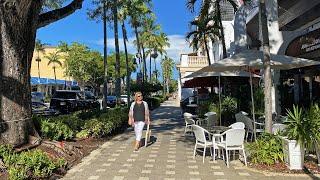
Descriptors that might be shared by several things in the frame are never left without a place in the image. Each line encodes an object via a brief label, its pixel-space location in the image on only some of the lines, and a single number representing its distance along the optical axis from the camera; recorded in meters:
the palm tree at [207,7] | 10.11
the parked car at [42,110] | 11.36
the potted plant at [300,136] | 4.57
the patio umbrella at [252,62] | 5.62
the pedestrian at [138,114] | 6.49
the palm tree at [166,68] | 55.67
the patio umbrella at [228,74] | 7.43
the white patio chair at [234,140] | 4.99
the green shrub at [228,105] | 9.28
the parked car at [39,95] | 25.65
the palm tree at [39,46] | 42.46
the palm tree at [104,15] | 11.43
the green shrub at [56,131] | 6.05
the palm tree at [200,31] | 13.48
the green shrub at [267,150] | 4.85
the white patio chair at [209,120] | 7.60
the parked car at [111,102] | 22.79
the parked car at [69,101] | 16.22
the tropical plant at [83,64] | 38.84
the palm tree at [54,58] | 44.56
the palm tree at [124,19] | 12.86
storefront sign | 8.29
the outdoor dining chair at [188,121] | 7.89
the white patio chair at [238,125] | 5.61
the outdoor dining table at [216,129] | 5.71
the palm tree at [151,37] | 29.79
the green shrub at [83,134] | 7.03
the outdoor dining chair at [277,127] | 5.69
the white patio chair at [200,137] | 5.32
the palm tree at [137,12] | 14.10
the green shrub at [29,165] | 4.02
